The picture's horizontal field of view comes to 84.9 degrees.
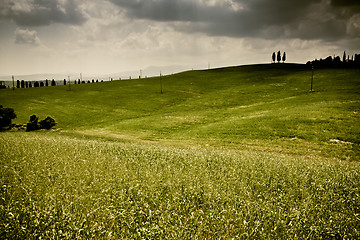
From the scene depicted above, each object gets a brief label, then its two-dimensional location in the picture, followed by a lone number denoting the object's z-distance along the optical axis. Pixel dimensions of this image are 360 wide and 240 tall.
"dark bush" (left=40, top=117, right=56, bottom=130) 42.40
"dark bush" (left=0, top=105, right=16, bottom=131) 39.92
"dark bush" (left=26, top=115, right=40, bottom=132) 40.19
